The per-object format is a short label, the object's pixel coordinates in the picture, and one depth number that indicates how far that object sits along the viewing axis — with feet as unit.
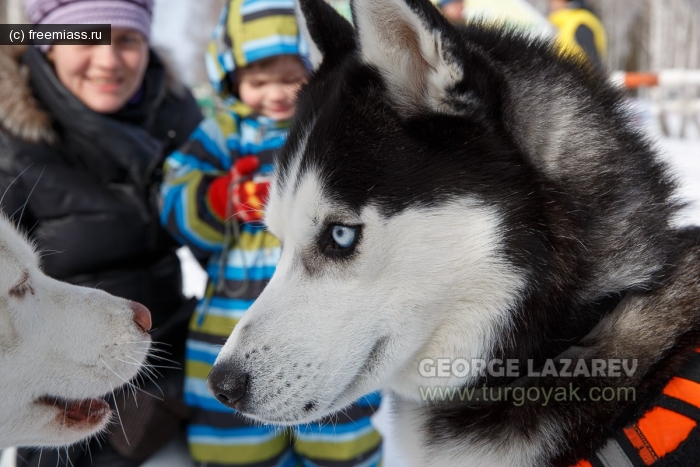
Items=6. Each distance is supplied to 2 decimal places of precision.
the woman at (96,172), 6.47
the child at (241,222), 6.59
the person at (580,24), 15.62
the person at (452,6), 16.51
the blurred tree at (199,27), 87.35
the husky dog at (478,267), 3.94
